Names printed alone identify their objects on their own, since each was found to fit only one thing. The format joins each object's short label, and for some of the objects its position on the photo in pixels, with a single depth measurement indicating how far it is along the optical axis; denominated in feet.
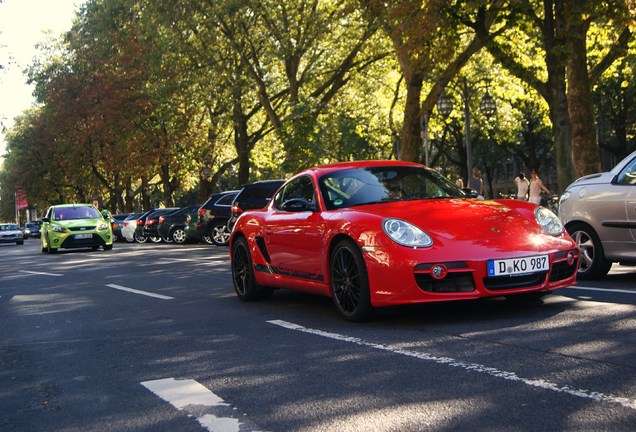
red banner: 277.23
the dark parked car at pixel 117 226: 148.71
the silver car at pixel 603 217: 33.32
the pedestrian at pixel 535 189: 84.33
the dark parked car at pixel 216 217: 92.27
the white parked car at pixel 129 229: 139.42
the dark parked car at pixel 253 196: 77.05
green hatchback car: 93.76
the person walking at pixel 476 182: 89.30
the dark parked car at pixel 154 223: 118.73
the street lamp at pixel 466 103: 94.53
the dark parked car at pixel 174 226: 111.45
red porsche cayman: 24.09
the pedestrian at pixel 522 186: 94.32
